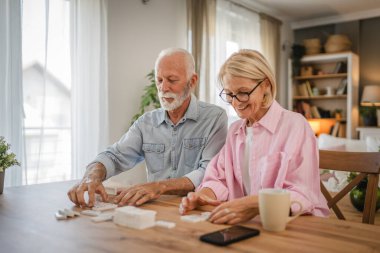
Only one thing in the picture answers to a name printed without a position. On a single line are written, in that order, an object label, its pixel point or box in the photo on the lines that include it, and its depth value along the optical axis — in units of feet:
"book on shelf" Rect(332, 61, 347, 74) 20.86
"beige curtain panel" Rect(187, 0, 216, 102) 15.60
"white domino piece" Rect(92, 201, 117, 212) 3.99
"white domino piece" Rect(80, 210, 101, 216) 3.80
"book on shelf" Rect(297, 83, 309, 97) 21.99
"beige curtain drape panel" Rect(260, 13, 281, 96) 19.99
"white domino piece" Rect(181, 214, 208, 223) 3.52
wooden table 2.81
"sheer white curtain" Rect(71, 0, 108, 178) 11.73
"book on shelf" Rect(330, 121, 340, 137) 20.65
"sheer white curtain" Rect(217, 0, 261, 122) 17.16
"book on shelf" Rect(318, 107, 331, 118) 21.36
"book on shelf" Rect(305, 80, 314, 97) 21.79
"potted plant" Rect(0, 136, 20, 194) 5.16
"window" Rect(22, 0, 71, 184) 10.57
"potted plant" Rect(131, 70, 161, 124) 13.25
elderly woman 4.16
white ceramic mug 3.14
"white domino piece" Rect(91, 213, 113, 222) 3.57
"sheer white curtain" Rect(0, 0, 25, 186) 9.76
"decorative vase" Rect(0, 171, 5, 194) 5.06
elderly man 6.27
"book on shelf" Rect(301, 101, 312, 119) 21.59
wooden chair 4.76
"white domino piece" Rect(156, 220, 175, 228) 3.34
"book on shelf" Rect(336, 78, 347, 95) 20.57
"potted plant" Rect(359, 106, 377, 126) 19.75
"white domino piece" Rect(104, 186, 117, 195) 4.92
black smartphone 2.88
